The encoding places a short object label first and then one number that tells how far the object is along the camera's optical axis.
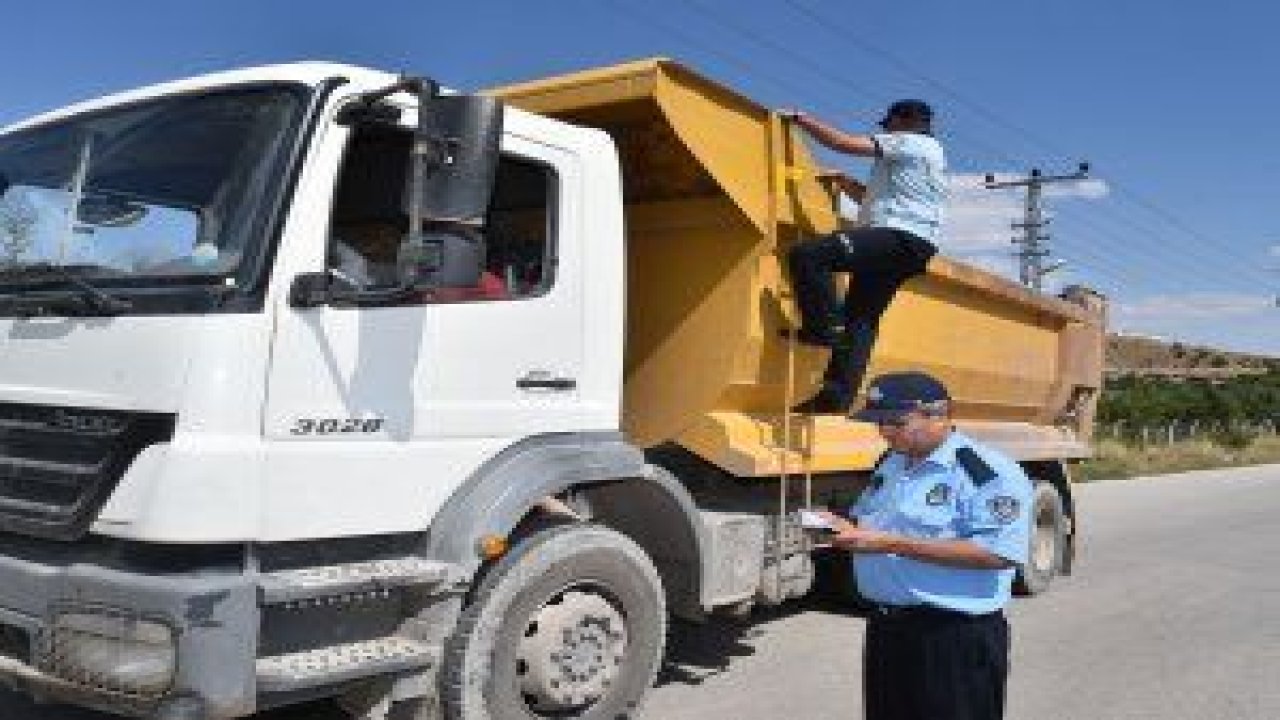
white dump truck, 3.93
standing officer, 3.62
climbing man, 6.25
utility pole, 46.25
